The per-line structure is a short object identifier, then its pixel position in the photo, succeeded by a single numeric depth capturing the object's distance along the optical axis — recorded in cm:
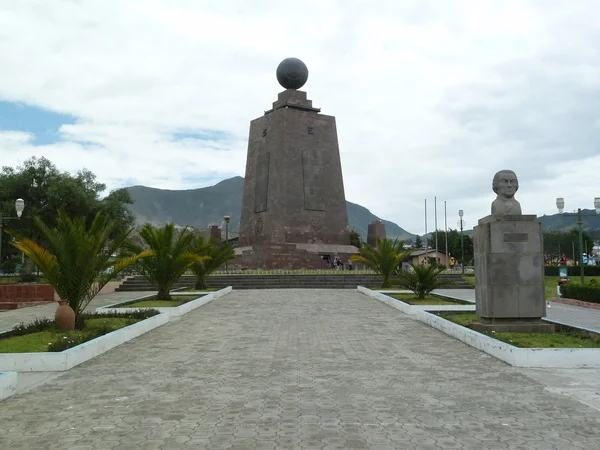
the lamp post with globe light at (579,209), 1819
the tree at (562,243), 7244
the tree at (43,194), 2848
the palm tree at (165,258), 1477
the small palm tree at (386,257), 2077
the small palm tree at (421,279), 1512
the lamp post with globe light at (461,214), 3130
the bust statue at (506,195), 901
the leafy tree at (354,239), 5453
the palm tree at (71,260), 904
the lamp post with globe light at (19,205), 1667
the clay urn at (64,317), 878
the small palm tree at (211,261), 2086
